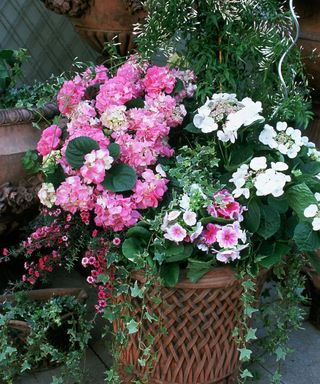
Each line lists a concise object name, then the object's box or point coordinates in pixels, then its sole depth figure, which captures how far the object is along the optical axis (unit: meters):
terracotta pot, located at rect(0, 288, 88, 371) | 1.82
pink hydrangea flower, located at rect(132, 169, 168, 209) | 1.48
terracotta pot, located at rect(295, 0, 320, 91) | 2.05
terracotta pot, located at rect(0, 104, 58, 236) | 1.80
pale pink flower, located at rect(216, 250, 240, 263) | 1.42
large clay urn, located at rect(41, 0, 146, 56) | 2.38
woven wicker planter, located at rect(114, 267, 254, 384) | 1.51
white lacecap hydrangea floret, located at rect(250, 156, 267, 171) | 1.45
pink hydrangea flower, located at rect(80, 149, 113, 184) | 1.46
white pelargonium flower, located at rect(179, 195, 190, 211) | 1.43
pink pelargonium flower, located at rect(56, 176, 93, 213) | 1.50
